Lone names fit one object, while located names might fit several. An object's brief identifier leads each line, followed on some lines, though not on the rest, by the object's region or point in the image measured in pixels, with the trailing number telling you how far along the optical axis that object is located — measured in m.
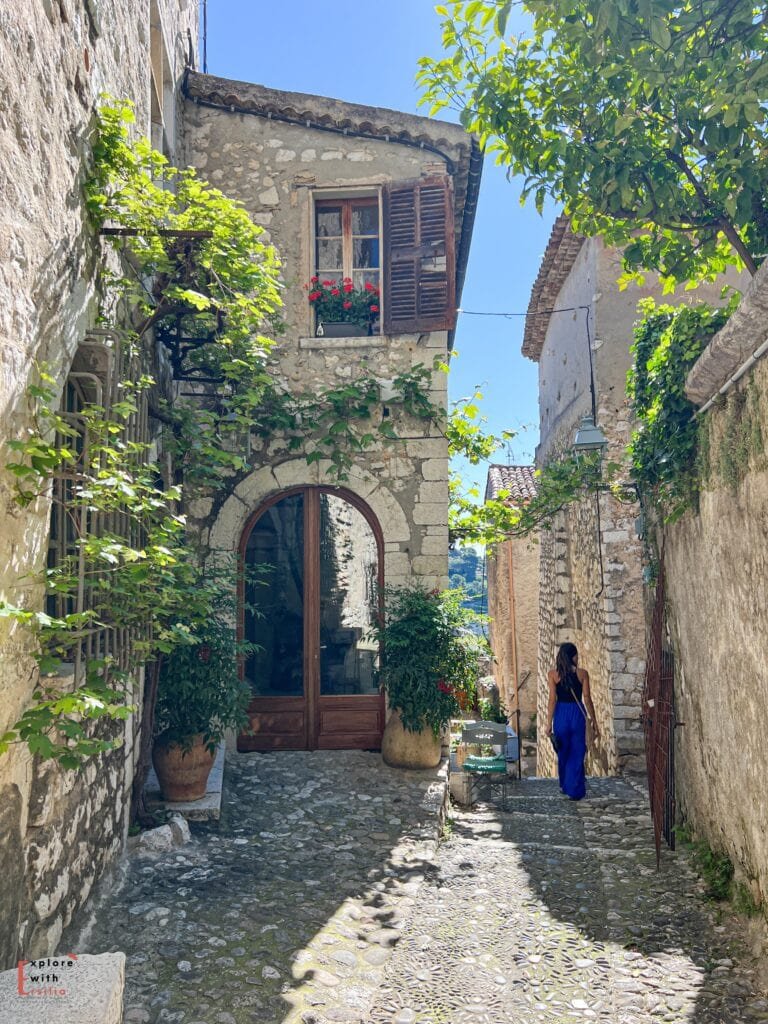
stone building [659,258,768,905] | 3.49
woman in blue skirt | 6.54
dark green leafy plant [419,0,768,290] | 3.37
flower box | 7.21
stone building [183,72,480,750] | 6.99
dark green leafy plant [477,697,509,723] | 11.81
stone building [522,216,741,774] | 8.11
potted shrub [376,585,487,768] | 6.29
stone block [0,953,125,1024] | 2.10
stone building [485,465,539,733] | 13.95
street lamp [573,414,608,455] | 7.41
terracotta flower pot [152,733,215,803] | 5.16
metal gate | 5.02
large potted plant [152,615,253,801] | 5.16
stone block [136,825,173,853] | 4.56
